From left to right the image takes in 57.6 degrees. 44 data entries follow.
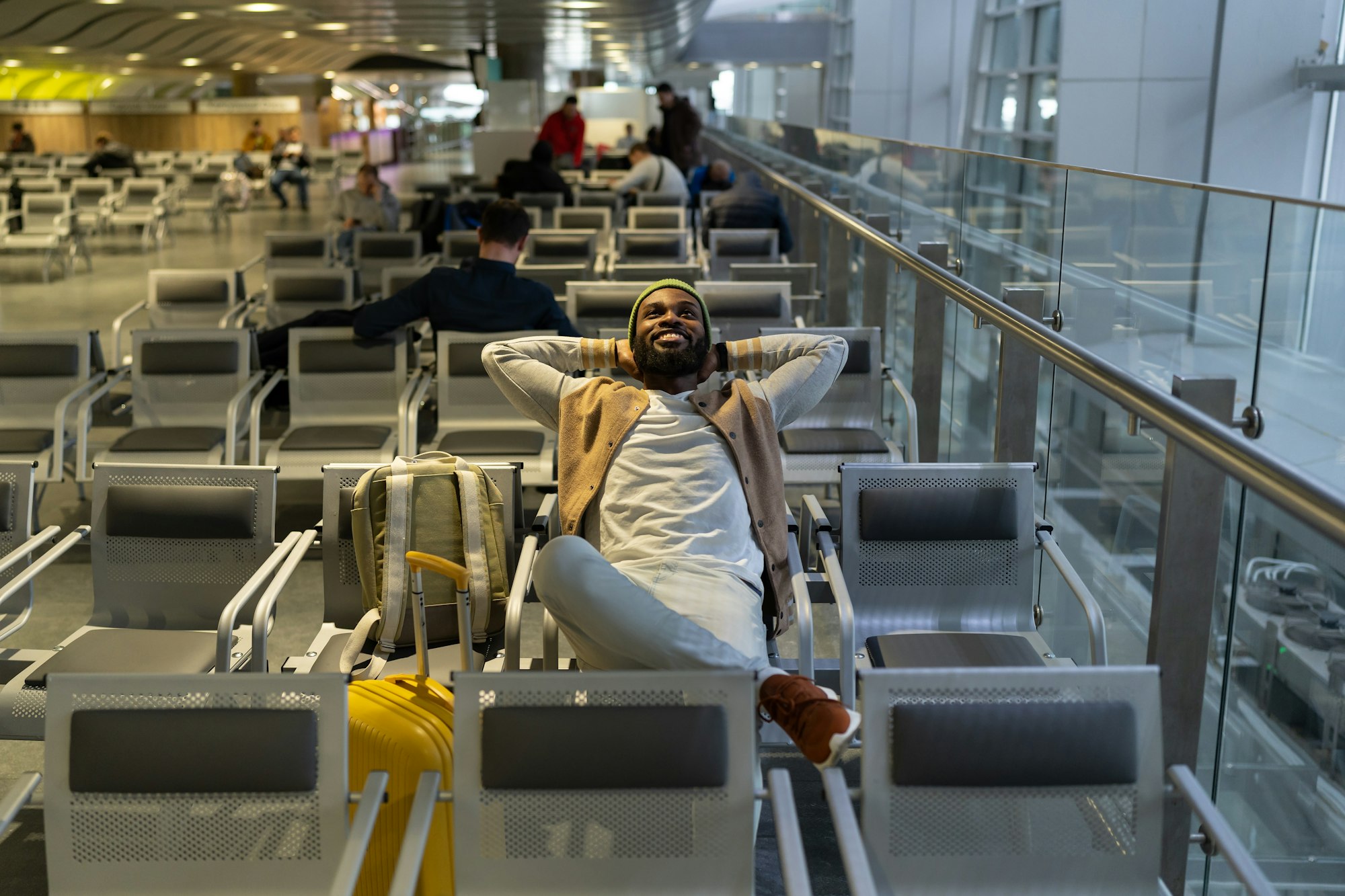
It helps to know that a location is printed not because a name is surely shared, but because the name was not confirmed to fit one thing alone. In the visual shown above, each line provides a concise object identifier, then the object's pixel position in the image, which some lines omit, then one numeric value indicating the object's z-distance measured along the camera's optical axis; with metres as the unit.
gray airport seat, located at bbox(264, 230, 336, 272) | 8.03
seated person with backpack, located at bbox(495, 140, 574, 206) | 11.46
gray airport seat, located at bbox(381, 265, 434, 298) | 6.30
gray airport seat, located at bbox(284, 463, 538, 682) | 2.90
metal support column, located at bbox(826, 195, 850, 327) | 6.73
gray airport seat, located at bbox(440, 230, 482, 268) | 7.81
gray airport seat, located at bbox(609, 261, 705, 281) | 6.02
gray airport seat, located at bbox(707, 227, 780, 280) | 7.74
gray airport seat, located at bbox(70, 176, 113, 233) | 16.44
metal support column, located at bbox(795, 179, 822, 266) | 8.68
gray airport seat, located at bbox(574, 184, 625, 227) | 11.58
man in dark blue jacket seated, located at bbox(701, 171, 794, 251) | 8.55
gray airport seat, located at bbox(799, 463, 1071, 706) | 3.02
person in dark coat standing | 12.87
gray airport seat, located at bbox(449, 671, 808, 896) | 1.89
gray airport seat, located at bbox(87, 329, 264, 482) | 4.70
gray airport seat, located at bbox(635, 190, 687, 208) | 10.20
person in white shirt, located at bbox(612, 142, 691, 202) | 11.05
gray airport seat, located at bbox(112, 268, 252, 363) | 6.42
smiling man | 2.36
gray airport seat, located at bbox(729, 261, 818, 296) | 6.44
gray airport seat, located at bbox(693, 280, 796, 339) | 5.24
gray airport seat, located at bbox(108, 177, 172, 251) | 15.66
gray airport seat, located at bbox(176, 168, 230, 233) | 18.36
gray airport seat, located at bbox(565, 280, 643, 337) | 5.18
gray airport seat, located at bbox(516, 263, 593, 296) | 6.52
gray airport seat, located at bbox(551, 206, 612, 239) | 9.04
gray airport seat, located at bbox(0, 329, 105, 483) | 4.89
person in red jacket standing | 14.94
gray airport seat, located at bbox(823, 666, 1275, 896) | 1.89
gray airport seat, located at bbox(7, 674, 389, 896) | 1.89
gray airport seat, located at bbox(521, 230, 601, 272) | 7.54
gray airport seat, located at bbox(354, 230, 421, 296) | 8.05
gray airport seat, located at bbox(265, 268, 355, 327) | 6.45
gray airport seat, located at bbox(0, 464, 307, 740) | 3.03
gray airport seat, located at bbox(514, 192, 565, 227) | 10.75
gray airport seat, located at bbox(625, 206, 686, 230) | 8.77
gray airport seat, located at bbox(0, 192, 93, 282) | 13.16
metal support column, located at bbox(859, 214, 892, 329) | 5.77
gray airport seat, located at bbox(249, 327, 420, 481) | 4.82
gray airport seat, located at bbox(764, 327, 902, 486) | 4.30
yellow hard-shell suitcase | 2.11
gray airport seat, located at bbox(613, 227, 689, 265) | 7.36
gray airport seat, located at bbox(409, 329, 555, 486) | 4.44
